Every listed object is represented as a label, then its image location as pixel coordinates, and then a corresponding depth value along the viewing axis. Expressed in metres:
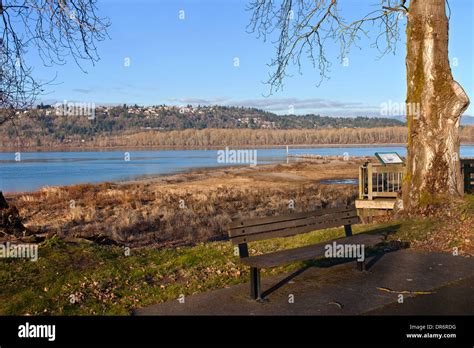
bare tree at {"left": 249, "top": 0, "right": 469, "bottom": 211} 11.80
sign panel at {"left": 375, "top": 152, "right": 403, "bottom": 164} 16.70
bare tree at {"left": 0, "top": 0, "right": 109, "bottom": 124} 9.44
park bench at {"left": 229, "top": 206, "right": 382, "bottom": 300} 6.33
